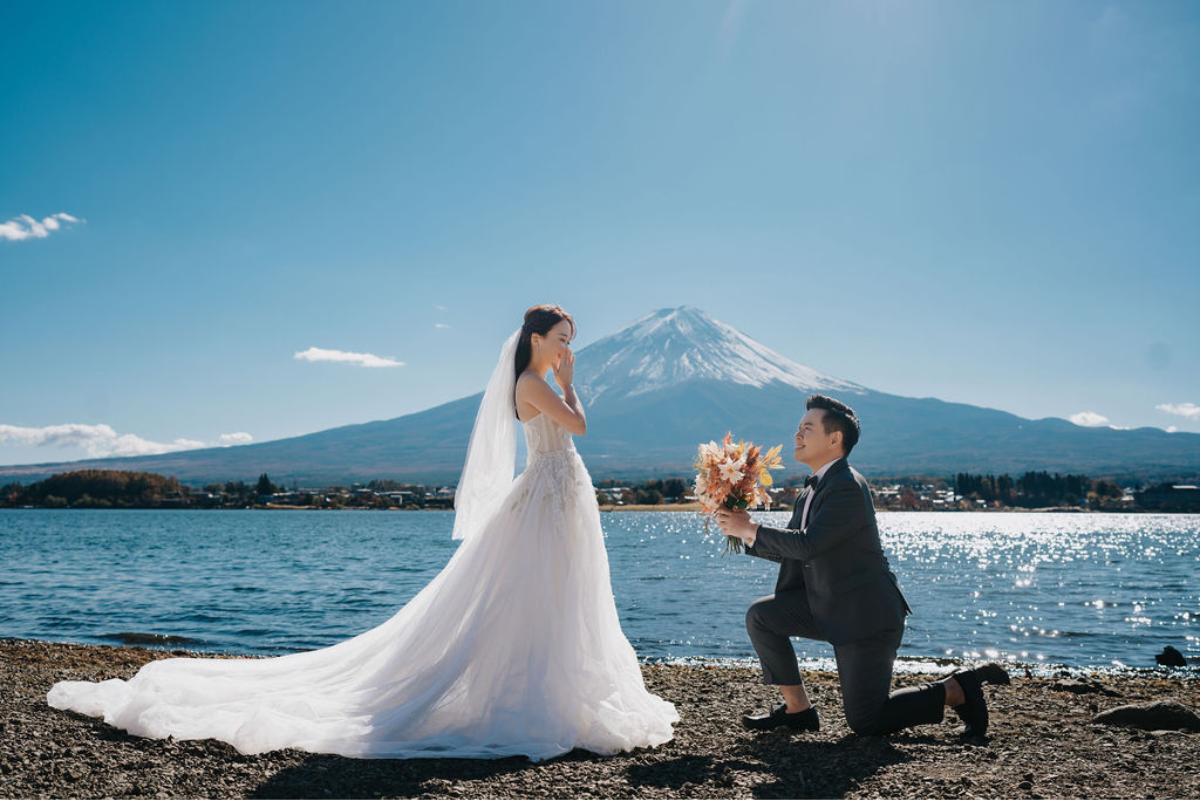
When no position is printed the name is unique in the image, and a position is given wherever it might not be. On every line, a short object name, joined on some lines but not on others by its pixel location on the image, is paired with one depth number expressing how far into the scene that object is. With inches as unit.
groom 210.7
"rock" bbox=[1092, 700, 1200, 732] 239.8
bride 207.5
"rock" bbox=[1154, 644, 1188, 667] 519.2
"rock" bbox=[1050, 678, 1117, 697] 343.9
